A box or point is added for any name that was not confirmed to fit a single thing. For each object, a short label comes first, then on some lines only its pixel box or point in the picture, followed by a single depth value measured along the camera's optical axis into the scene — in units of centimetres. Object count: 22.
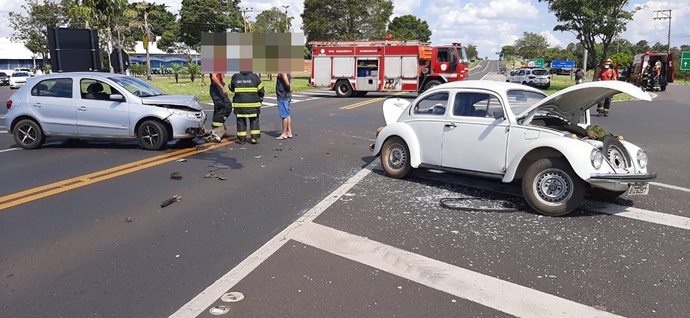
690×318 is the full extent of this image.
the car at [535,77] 3612
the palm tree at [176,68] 3466
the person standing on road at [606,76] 1609
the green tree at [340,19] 5469
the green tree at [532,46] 10375
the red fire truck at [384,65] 2601
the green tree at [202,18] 5712
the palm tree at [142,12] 4328
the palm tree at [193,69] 3359
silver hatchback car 970
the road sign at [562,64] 6956
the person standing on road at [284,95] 1103
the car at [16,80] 3781
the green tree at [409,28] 9029
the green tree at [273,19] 6674
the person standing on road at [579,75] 1894
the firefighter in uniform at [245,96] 1033
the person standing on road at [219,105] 1051
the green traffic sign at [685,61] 4578
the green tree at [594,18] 2683
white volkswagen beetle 564
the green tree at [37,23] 5450
